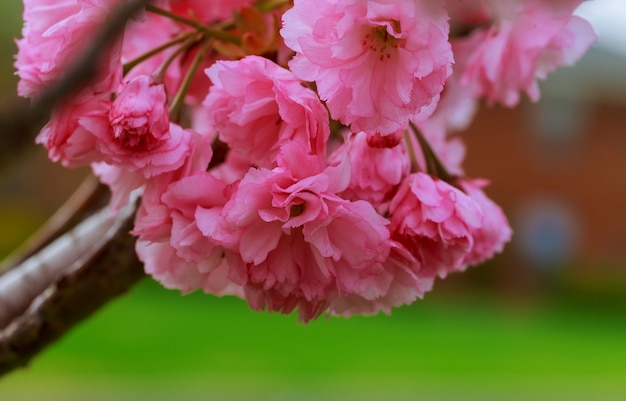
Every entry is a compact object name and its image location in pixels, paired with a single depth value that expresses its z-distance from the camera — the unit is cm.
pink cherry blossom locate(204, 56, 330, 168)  94
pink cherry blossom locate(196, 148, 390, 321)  93
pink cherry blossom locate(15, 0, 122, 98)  93
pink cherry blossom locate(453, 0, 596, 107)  103
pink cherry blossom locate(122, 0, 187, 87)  100
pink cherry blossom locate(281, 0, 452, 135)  91
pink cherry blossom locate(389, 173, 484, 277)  96
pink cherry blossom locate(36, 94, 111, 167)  94
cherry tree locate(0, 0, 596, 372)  92
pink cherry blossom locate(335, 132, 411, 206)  95
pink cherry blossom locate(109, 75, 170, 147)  94
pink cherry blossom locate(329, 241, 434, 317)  95
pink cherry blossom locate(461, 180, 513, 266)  99
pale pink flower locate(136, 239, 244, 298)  97
